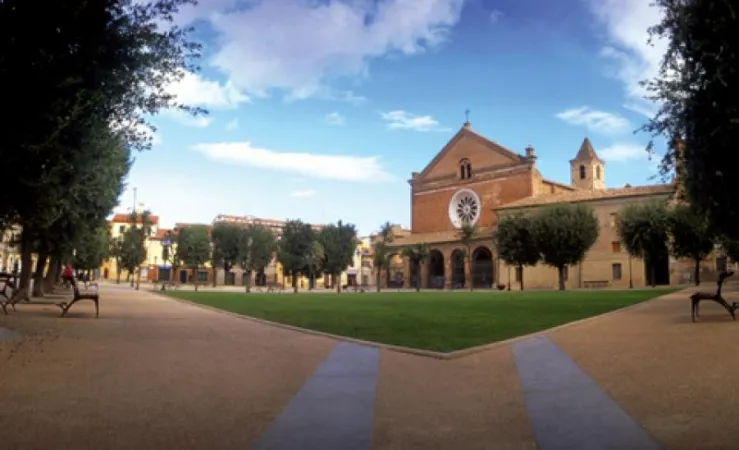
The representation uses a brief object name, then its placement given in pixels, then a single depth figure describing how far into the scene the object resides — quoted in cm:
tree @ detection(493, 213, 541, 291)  5425
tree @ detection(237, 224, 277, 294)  8506
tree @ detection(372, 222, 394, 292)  8519
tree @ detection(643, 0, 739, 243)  1085
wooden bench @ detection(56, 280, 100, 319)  1679
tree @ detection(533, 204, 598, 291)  5169
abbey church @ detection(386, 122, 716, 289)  6338
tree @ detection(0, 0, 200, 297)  847
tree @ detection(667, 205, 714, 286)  4444
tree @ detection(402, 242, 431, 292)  7774
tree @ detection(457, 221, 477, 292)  7081
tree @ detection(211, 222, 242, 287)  8425
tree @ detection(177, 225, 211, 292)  7975
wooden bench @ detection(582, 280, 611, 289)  6334
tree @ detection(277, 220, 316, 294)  8094
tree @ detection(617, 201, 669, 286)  4847
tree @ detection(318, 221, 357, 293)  8319
